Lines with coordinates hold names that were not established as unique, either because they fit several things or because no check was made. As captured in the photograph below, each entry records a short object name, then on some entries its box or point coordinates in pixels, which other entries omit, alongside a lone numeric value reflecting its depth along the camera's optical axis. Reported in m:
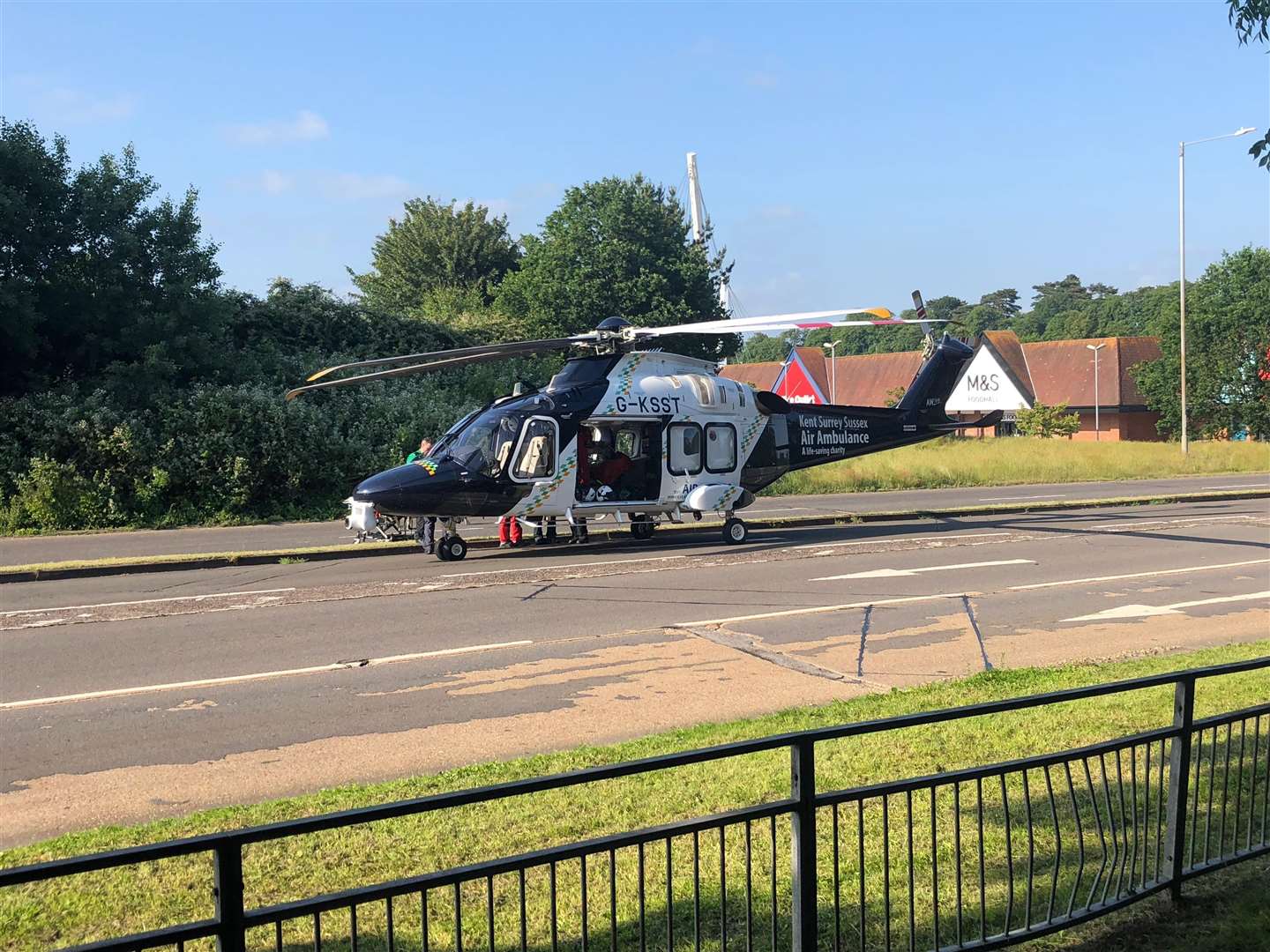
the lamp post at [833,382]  72.89
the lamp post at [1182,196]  38.62
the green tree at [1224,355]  61.84
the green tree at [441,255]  55.66
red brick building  68.25
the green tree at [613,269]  47.31
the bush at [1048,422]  56.28
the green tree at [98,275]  24.16
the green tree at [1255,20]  8.12
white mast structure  54.51
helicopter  15.98
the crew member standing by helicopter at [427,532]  17.30
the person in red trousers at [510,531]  18.17
